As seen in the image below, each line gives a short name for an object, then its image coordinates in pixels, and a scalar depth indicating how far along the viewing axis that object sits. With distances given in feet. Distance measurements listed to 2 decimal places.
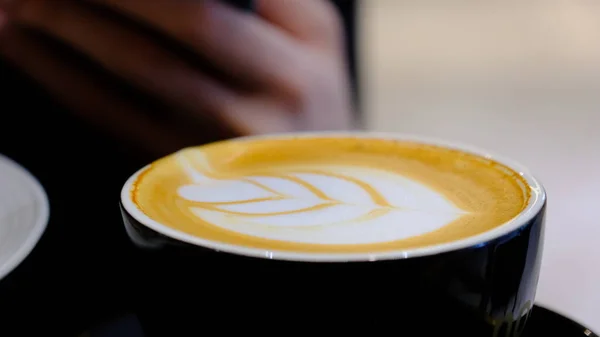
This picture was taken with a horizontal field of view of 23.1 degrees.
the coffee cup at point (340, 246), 0.95
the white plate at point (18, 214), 1.05
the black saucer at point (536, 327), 1.04
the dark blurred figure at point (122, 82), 1.40
